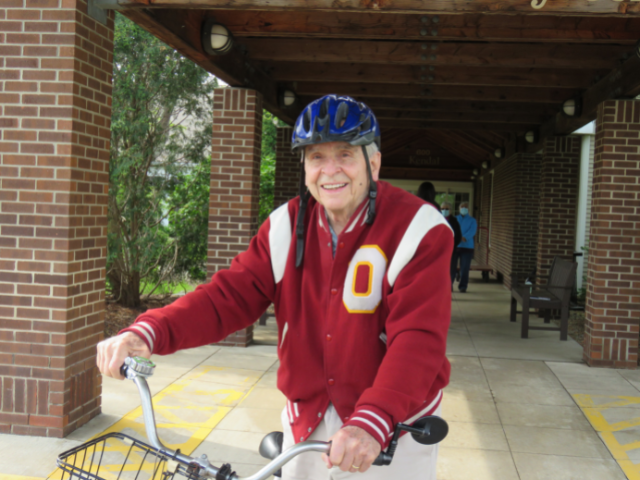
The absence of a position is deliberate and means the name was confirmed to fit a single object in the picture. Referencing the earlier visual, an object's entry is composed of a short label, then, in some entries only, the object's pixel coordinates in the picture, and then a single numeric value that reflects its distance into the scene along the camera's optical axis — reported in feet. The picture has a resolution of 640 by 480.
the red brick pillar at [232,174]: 24.04
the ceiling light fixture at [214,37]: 19.54
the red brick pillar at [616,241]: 22.52
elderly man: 6.21
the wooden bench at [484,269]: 46.32
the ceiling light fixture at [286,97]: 28.94
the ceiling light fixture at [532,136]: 36.94
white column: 40.93
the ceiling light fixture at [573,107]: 27.30
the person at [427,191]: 23.77
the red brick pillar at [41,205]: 14.03
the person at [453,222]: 38.93
